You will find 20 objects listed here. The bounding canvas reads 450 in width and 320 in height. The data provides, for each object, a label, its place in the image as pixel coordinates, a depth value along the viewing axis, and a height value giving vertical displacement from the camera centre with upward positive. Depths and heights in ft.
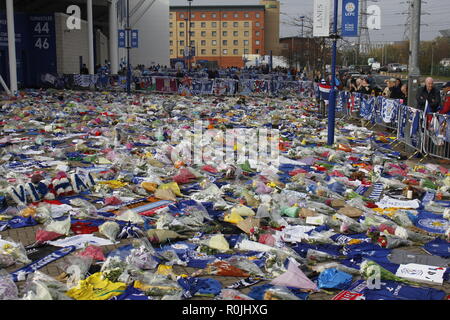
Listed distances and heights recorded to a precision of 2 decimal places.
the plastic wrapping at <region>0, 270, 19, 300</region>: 16.21 -6.41
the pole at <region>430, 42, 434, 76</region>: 172.65 +6.20
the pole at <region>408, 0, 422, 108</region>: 42.42 +1.74
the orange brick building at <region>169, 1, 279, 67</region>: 420.77 +29.42
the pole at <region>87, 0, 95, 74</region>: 128.77 +5.79
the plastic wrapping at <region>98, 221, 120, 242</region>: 22.25 -6.35
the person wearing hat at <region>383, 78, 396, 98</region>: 55.67 -1.51
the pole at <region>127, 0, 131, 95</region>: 110.90 -0.73
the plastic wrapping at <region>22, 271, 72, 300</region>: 15.62 -6.27
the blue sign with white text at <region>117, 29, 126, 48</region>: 121.68 +7.23
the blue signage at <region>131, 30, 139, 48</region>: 125.18 +7.23
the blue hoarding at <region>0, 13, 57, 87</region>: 121.70 +5.11
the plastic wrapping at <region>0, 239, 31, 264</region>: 19.50 -6.39
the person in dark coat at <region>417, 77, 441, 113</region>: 43.74 -2.01
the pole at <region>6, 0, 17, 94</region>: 95.81 +3.00
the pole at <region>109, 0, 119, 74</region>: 143.13 +10.70
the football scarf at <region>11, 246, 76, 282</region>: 18.14 -6.64
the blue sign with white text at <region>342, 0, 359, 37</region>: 45.68 +4.39
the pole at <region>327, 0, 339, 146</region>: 45.06 -2.58
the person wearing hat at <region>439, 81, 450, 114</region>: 40.73 -2.63
